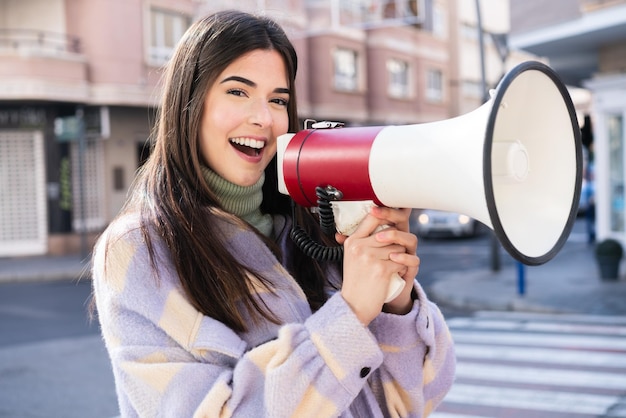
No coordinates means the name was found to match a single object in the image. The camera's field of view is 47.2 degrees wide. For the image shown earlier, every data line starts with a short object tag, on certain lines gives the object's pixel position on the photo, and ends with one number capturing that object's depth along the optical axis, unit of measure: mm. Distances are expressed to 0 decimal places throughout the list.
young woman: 1325
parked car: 18453
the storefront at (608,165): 12594
